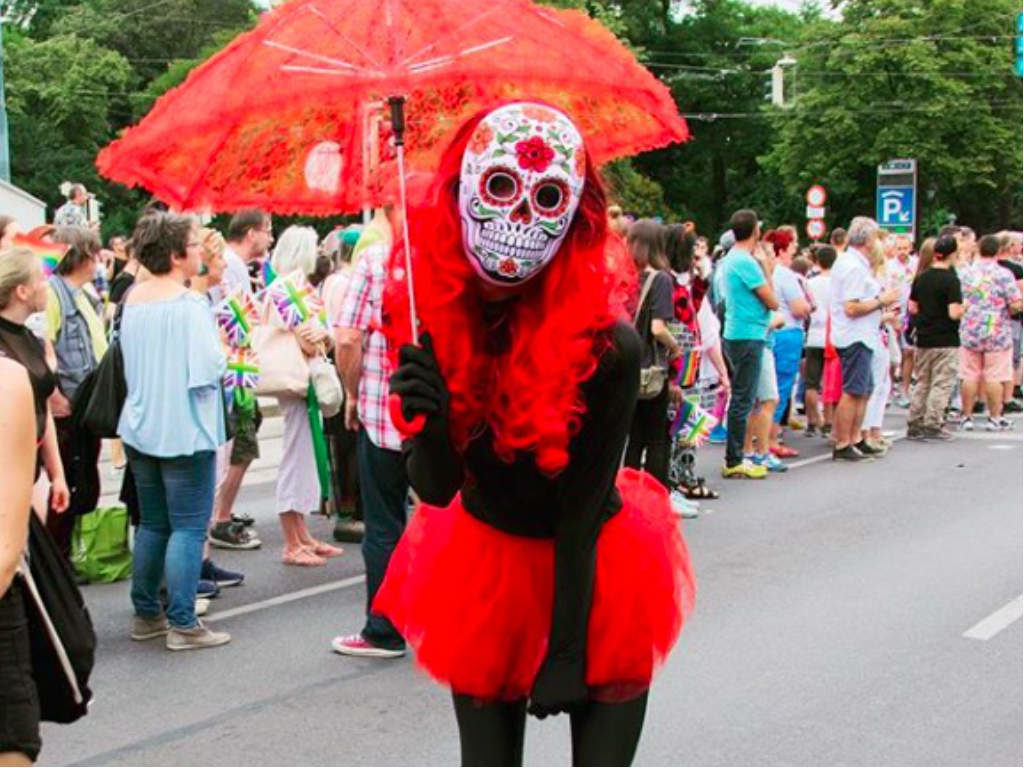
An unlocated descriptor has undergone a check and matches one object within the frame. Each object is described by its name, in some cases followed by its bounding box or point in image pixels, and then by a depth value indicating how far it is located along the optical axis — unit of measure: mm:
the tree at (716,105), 52656
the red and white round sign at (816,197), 33031
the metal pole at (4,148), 17417
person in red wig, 2580
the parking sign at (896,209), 27828
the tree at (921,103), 42469
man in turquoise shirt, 10180
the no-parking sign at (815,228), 34406
